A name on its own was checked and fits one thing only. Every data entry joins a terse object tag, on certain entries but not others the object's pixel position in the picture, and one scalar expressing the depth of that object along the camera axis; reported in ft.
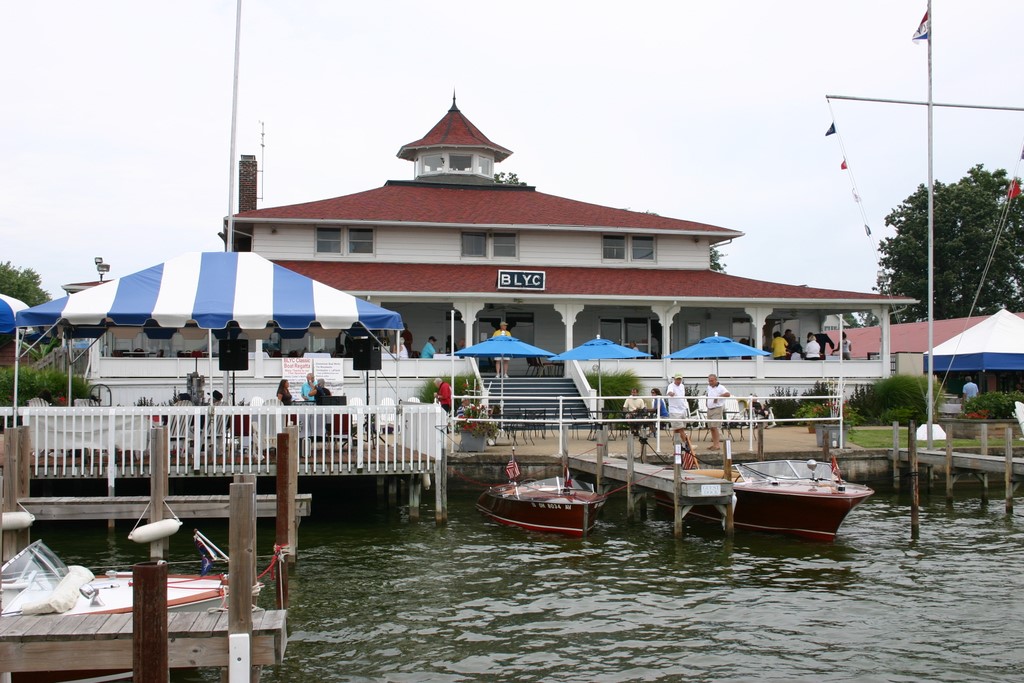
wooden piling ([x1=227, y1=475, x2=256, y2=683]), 26.63
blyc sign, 108.58
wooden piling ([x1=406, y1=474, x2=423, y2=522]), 63.26
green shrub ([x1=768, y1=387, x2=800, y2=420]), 102.99
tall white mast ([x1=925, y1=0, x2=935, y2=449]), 78.43
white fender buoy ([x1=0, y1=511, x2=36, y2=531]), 39.81
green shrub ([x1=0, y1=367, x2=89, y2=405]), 83.66
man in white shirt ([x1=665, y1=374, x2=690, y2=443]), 75.36
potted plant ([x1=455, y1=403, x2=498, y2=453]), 74.95
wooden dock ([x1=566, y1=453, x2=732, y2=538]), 59.67
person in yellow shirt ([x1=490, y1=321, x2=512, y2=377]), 91.34
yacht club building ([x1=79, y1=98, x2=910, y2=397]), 108.06
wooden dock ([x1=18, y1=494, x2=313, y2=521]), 47.85
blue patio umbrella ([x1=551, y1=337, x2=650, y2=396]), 86.43
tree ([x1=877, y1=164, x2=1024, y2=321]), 198.90
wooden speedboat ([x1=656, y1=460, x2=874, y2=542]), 58.08
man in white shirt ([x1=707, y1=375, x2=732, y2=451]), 81.35
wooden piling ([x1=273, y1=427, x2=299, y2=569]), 46.06
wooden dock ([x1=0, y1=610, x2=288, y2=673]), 26.16
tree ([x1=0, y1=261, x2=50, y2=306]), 237.86
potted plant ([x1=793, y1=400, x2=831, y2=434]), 94.82
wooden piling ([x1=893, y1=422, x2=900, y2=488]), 80.18
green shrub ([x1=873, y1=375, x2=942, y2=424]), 100.83
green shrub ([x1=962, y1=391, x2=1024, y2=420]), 101.14
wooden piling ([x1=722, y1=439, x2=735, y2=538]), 60.34
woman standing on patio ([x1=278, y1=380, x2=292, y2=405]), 71.77
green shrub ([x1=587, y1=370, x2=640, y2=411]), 99.04
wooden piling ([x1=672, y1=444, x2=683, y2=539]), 59.62
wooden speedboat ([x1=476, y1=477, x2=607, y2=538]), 59.44
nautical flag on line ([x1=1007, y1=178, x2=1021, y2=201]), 87.94
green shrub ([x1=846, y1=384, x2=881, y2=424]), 105.29
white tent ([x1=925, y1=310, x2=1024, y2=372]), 120.78
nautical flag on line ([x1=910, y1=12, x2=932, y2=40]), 78.64
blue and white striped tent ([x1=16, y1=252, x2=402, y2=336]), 58.18
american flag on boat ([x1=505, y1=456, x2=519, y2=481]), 63.46
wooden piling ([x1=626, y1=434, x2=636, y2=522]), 64.23
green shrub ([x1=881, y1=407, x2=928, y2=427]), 99.31
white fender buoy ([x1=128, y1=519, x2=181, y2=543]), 40.32
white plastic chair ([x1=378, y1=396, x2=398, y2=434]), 60.85
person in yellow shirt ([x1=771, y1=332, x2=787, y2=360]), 113.91
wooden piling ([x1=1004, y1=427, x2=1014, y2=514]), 71.10
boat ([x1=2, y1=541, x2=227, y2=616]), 30.68
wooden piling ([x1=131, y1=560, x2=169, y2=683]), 24.08
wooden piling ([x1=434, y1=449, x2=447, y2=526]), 62.44
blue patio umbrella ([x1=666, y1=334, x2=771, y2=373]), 89.10
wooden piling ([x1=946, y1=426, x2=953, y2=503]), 76.95
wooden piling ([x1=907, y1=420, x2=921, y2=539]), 61.67
